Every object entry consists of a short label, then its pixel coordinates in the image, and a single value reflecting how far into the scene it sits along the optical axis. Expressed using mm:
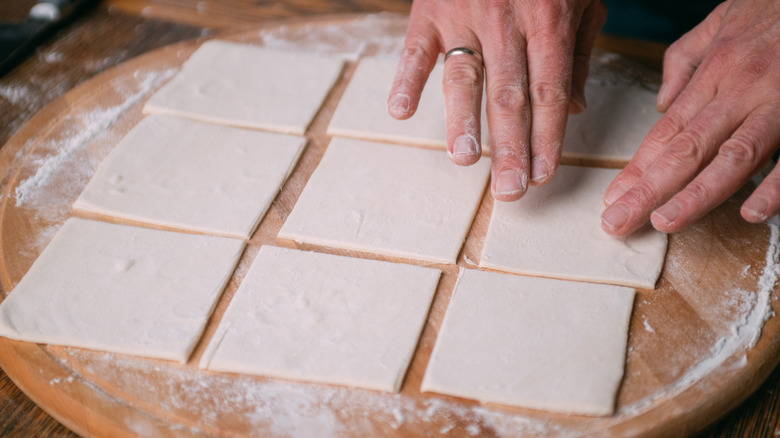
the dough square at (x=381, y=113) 1053
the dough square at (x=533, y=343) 895
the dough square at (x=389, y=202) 972
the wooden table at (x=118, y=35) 1136
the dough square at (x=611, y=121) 1041
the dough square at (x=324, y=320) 908
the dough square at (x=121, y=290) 924
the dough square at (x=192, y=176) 993
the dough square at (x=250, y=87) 1073
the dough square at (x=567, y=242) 951
